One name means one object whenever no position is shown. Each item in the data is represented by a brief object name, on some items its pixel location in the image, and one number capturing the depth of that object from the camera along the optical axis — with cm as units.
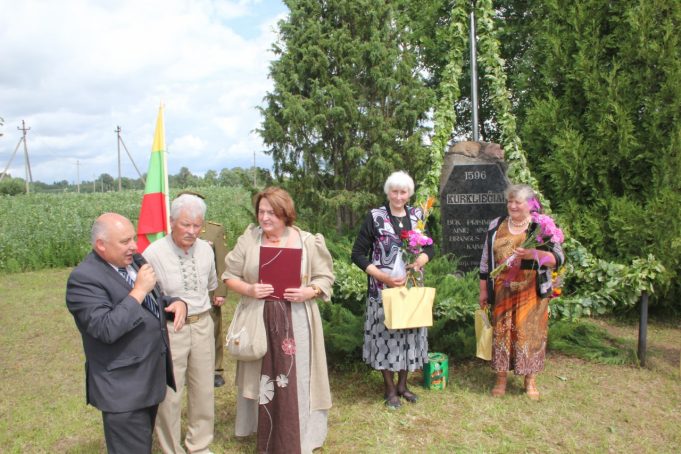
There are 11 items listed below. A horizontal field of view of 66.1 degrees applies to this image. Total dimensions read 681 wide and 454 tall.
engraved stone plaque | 634
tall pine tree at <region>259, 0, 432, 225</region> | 644
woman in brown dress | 333
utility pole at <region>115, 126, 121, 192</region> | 3202
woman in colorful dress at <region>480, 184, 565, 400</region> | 419
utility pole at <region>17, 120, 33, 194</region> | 2977
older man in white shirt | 316
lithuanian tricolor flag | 398
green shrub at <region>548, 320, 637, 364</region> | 532
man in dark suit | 243
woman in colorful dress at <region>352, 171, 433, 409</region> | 410
